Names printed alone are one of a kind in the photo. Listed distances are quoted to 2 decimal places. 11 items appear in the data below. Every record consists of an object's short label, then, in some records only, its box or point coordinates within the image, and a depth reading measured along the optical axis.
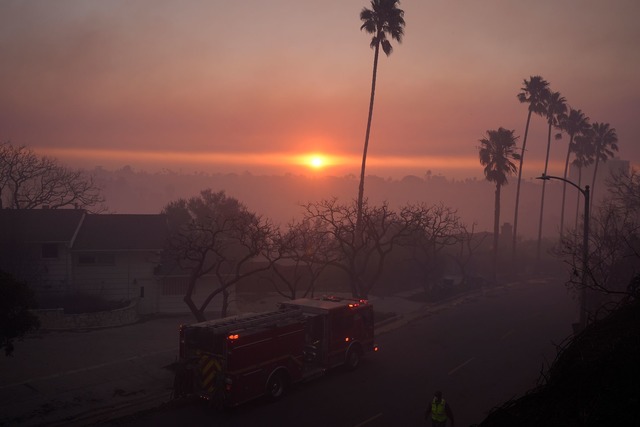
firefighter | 14.46
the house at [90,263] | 34.69
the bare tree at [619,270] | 29.56
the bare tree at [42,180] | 47.78
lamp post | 20.16
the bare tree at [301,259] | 31.12
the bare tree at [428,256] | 42.28
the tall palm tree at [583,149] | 75.88
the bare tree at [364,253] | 33.03
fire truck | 17.08
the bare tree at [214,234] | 25.45
